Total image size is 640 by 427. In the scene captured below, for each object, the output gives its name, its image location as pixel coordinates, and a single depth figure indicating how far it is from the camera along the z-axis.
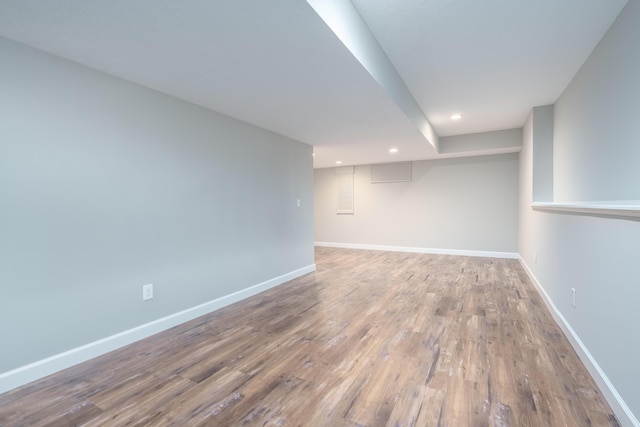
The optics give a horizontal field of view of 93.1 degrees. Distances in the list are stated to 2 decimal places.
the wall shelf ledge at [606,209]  1.36
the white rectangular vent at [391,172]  6.70
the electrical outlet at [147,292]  2.49
